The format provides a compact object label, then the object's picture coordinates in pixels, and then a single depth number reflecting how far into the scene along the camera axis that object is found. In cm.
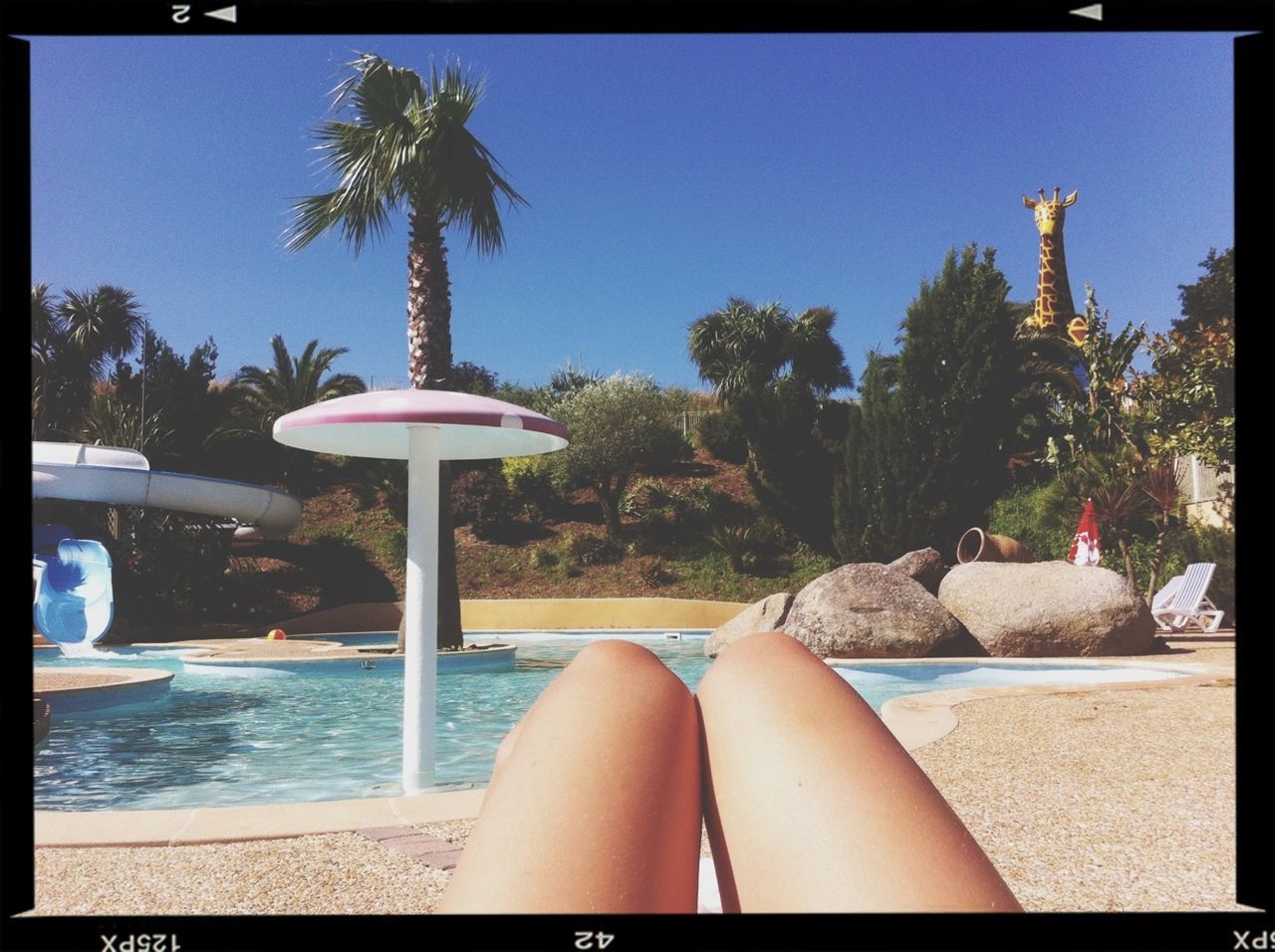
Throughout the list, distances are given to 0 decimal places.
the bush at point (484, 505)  1988
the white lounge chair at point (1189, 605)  1236
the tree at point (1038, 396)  1931
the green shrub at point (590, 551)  1916
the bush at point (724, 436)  2186
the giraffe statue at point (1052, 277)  2653
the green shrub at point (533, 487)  2041
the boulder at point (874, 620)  1041
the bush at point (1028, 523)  1746
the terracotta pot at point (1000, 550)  1472
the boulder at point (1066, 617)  1027
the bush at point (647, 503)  2042
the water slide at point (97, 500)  1121
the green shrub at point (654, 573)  1869
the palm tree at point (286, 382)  2150
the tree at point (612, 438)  2064
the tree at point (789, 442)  1981
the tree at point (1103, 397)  1764
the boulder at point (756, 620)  1170
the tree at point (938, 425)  1806
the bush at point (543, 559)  1900
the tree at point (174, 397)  1870
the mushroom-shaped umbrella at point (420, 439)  384
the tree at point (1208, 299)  1614
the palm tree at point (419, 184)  1103
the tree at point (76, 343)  1842
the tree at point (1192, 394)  1191
